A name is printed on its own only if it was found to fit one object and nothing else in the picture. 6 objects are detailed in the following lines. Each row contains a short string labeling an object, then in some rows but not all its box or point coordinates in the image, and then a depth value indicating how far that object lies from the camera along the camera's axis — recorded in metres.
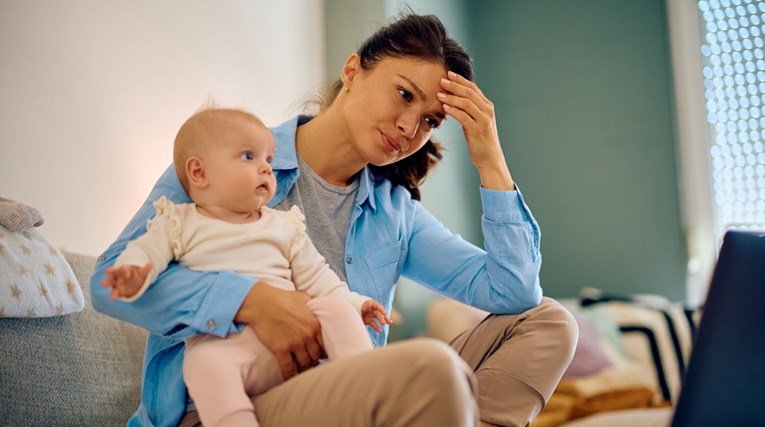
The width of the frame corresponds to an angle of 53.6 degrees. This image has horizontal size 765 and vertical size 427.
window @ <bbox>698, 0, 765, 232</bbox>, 3.12
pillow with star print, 1.23
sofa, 1.24
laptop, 0.72
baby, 0.96
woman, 1.01
